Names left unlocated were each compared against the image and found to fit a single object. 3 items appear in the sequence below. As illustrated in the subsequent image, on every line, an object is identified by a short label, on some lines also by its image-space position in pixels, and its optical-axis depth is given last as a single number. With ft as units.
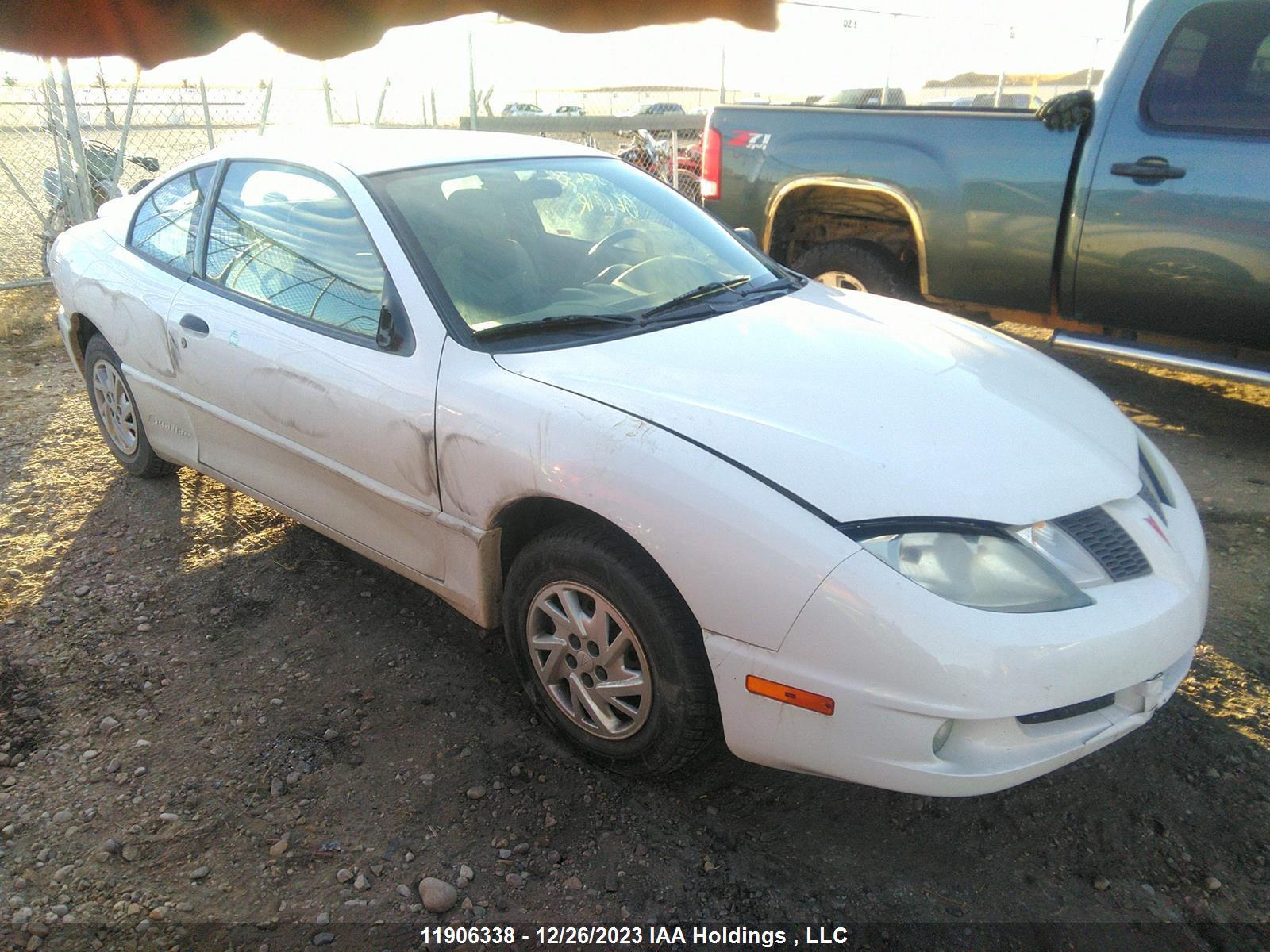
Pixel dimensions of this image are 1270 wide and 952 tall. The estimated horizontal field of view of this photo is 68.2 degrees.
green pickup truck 13.21
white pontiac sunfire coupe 6.30
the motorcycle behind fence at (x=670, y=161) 30.42
